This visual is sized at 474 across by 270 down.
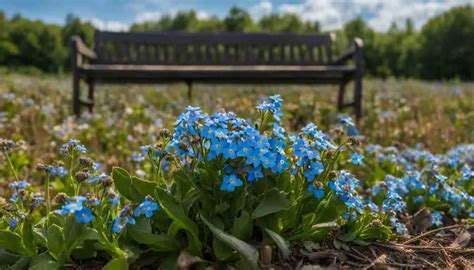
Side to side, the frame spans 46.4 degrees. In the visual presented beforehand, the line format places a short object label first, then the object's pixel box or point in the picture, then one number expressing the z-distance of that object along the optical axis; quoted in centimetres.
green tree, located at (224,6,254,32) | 5500
